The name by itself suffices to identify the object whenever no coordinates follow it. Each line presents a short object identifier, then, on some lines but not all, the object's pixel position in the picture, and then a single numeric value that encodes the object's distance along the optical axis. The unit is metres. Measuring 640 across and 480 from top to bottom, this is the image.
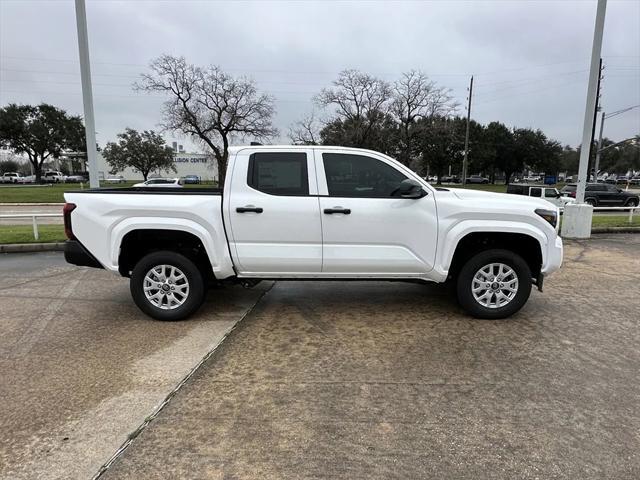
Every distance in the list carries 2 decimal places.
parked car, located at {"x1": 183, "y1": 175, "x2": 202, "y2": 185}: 72.24
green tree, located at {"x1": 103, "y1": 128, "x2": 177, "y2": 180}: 68.50
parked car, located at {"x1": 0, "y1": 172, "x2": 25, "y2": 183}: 71.16
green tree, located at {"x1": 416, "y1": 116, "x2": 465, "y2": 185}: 44.44
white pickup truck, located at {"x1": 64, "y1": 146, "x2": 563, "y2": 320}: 5.00
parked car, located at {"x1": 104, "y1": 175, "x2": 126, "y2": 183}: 82.06
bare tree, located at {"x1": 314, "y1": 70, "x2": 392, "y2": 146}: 41.97
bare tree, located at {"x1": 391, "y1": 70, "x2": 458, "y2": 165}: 43.22
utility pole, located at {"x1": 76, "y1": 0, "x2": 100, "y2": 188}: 9.73
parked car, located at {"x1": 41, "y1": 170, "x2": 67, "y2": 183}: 72.31
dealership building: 97.89
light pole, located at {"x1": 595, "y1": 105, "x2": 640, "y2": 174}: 43.81
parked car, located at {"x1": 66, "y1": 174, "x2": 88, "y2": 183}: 71.34
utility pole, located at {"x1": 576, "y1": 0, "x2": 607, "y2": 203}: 10.77
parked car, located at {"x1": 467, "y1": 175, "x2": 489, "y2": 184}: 74.95
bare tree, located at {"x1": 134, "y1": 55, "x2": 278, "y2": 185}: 41.44
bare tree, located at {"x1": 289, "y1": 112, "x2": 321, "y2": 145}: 47.84
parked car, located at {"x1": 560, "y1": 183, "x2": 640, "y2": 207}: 25.92
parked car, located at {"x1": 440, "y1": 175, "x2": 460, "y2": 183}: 79.60
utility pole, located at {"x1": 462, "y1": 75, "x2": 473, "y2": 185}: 49.42
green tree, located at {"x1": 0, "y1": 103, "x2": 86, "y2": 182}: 61.12
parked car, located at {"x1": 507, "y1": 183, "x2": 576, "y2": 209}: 19.89
